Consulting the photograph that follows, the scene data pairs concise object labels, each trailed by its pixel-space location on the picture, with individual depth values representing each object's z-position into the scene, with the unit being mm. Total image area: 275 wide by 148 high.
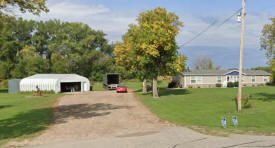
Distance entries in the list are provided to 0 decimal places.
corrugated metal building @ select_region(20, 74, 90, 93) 43031
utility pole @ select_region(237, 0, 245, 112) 16939
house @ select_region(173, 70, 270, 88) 50875
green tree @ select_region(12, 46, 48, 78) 64269
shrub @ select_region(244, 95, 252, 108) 18922
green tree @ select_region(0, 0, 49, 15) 11250
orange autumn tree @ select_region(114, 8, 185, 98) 28609
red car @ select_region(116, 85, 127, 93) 41269
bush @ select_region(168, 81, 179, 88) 52125
